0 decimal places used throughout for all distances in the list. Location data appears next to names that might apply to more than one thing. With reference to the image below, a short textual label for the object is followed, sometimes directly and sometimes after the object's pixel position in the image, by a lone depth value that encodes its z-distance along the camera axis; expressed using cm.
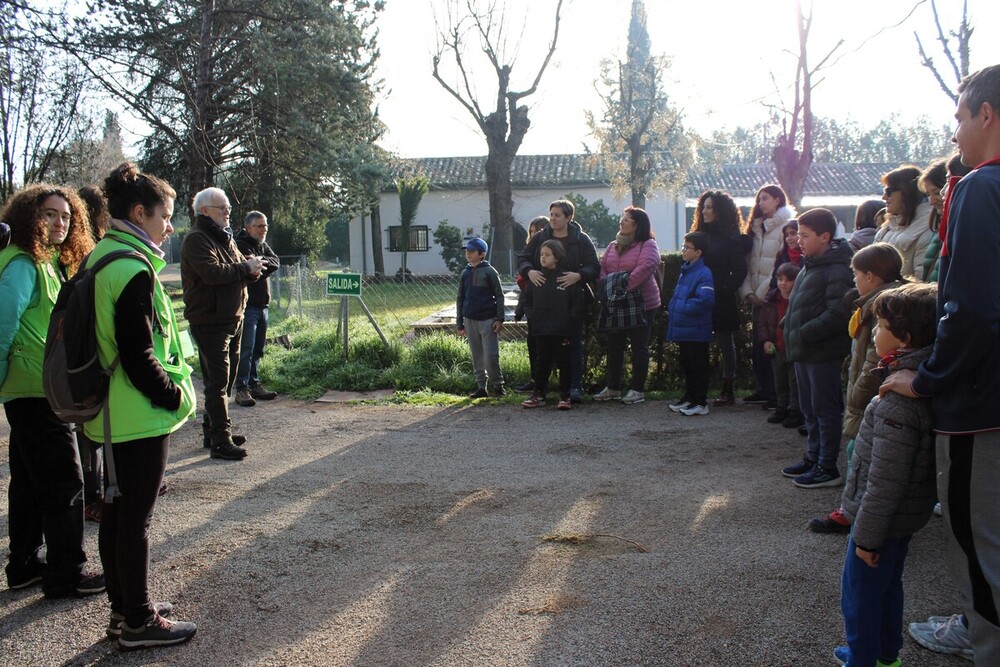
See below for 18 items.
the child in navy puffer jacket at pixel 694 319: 695
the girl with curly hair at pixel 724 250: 711
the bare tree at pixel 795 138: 1256
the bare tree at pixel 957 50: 1315
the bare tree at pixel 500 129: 2566
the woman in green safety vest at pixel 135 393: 293
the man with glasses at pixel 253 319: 766
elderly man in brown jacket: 562
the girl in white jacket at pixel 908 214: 493
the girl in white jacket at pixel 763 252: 688
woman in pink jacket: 739
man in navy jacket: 222
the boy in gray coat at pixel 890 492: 258
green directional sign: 983
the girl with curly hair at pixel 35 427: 355
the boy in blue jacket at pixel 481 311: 805
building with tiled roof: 3459
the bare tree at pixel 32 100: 1920
